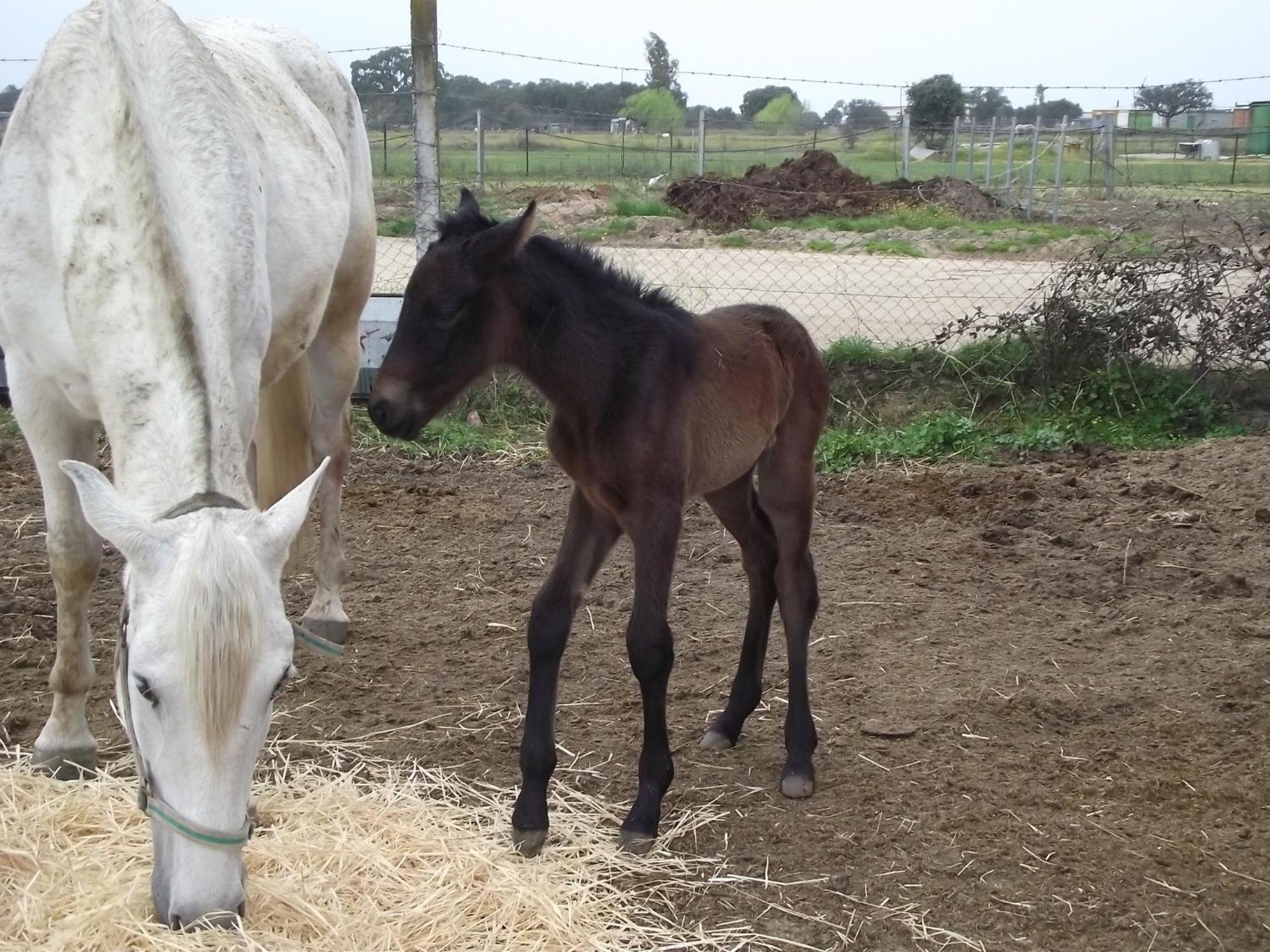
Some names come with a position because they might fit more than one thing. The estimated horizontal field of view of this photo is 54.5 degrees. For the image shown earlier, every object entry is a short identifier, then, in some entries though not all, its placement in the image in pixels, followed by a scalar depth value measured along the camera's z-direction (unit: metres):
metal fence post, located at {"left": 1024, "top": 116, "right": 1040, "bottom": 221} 17.30
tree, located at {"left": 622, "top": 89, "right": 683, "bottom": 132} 28.51
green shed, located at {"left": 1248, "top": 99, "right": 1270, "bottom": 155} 21.91
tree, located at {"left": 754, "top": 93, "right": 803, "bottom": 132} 31.42
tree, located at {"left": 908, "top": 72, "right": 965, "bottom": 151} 25.48
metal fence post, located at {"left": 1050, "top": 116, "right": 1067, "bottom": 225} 16.92
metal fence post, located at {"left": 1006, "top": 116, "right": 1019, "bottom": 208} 18.50
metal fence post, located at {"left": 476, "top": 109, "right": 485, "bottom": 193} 13.73
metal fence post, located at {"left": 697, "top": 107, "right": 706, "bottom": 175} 19.08
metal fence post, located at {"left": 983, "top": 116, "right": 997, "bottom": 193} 18.87
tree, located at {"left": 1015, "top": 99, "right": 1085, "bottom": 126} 34.72
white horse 2.24
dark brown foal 3.18
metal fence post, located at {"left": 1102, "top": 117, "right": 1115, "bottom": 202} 17.07
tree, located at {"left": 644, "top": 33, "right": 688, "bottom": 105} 30.18
